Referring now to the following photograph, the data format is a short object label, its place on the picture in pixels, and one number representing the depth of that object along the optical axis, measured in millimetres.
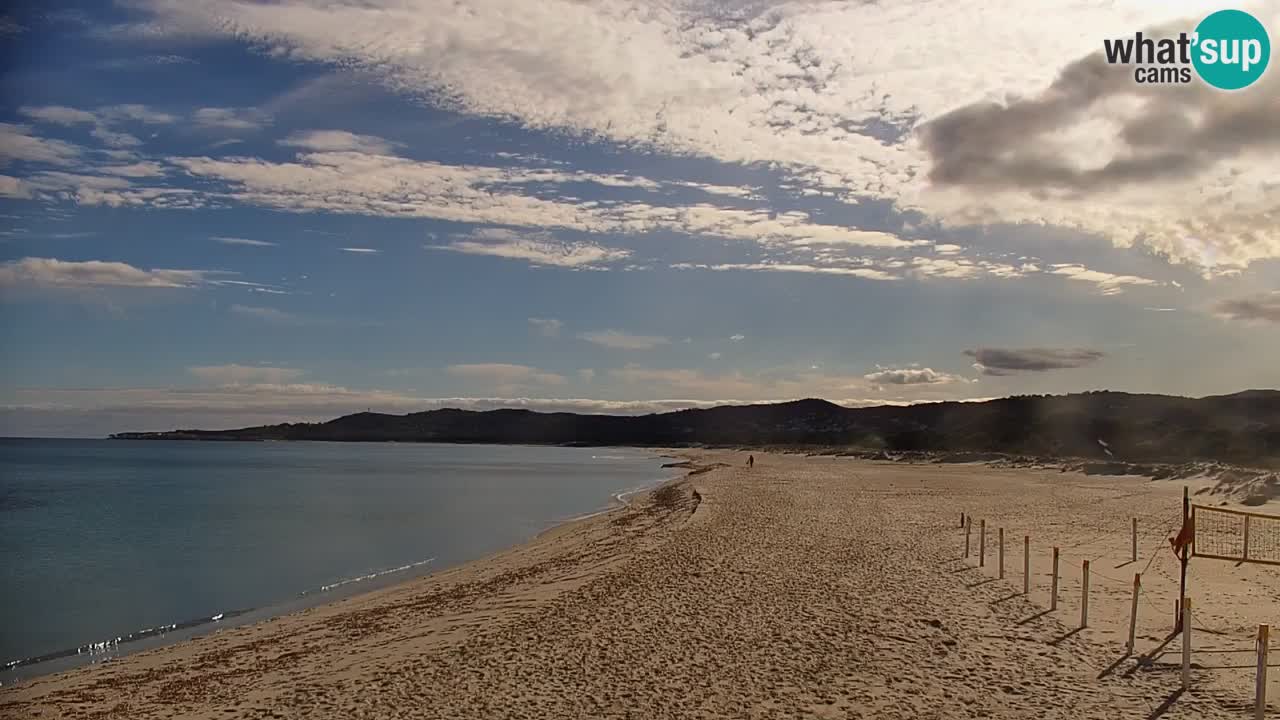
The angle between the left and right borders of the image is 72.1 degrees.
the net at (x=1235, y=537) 20766
